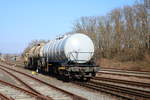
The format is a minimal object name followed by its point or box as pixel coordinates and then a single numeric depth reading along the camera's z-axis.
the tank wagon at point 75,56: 17.55
